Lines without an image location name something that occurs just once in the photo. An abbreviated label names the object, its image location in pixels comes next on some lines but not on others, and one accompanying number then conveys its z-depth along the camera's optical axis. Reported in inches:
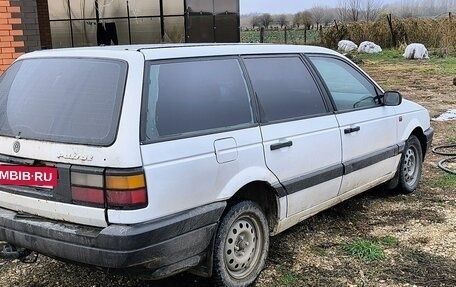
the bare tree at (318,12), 2505.9
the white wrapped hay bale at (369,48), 1128.2
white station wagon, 112.2
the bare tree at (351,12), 2027.6
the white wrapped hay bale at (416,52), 960.9
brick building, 572.7
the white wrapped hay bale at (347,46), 1173.7
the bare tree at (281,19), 2242.9
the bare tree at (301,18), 2136.3
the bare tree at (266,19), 2393.6
